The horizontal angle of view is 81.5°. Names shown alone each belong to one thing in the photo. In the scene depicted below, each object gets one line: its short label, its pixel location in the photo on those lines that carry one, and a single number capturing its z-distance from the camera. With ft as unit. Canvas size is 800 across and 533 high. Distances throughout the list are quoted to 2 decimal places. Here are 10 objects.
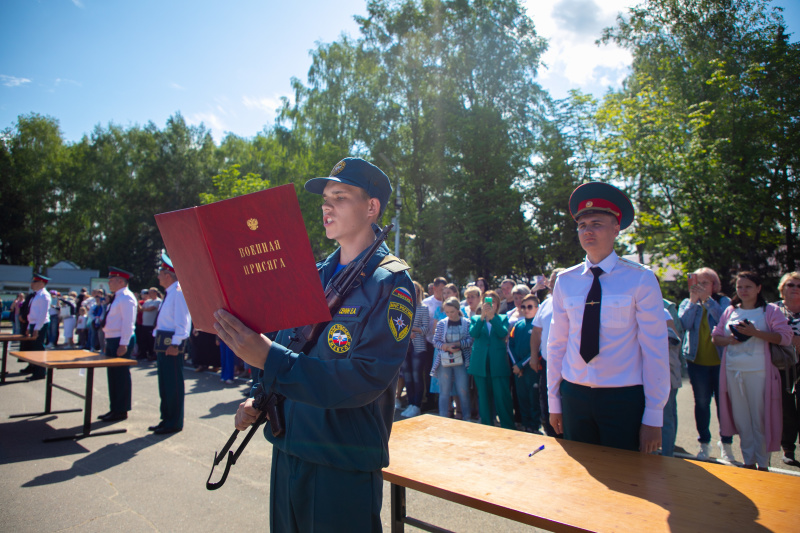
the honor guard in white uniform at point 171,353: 20.62
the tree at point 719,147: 48.03
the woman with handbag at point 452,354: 22.88
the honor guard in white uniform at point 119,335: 22.63
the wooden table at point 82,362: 19.24
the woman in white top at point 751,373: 16.29
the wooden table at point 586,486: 5.19
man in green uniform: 5.10
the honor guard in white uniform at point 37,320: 33.58
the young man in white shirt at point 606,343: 8.55
